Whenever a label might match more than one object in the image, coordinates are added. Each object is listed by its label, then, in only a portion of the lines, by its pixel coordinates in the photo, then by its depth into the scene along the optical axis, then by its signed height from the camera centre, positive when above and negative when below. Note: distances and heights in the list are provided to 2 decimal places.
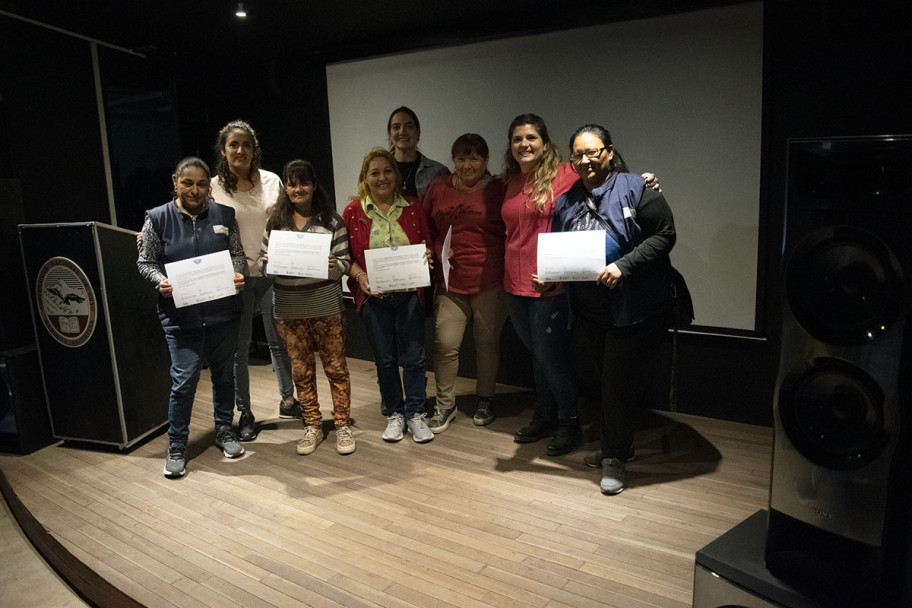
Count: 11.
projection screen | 3.19 +0.52
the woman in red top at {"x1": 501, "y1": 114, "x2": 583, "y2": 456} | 2.87 -0.25
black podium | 3.13 -0.52
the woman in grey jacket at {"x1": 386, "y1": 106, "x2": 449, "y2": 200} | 3.32 +0.28
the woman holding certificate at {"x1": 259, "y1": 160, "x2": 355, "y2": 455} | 2.99 -0.37
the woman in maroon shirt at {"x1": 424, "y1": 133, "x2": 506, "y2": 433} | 3.12 -0.22
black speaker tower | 1.34 -0.39
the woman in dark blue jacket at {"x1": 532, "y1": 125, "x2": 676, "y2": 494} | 2.47 -0.27
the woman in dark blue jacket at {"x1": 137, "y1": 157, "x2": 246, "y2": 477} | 2.87 -0.28
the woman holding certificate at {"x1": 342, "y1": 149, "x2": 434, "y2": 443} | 3.04 -0.28
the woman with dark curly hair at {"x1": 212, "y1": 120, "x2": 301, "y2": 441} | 3.26 +0.09
